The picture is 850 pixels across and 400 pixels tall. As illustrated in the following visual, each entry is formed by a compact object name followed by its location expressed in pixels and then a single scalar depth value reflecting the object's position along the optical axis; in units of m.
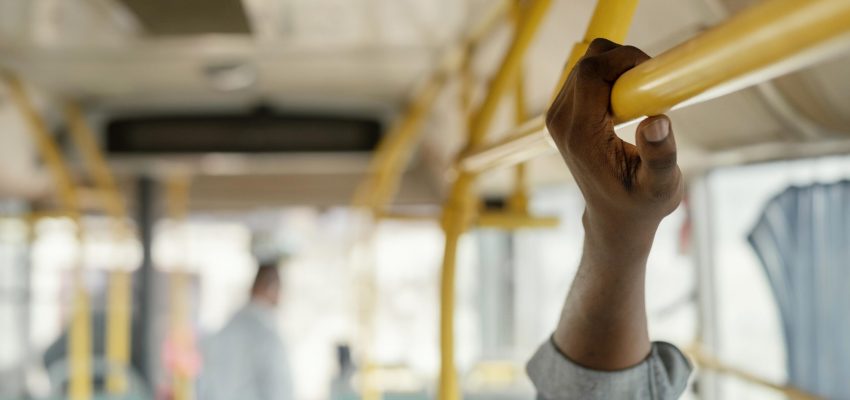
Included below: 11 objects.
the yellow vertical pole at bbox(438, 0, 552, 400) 1.70
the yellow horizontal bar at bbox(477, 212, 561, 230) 2.03
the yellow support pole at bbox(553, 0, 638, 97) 0.93
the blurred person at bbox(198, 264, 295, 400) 3.38
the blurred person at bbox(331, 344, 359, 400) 4.33
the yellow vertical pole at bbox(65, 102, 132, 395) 4.40
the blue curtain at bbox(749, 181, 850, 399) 1.85
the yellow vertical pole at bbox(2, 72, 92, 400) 3.86
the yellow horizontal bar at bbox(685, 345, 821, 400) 1.55
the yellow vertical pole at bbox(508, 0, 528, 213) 1.85
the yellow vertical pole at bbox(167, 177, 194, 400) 4.72
